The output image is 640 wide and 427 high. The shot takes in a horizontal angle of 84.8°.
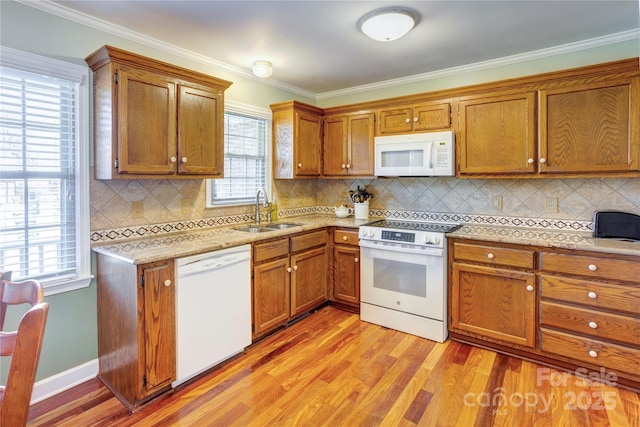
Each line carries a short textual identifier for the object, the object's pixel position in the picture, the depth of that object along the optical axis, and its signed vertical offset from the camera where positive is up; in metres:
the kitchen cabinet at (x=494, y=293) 2.54 -0.65
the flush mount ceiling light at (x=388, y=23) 2.21 +1.21
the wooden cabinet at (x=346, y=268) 3.43 -0.60
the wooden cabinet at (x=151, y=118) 2.19 +0.62
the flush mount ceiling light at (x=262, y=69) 3.07 +1.24
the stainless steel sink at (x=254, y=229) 3.30 -0.20
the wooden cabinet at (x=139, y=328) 2.05 -0.73
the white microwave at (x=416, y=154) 3.04 +0.49
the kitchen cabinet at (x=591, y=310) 2.20 -0.68
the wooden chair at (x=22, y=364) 0.90 -0.41
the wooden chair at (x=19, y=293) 1.25 -0.31
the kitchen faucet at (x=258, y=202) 3.48 +0.06
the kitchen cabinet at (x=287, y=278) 2.83 -0.63
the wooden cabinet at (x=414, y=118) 3.13 +0.85
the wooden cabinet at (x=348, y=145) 3.60 +0.68
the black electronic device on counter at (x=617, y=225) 2.55 -0.13
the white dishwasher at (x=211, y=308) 2.25 -0.69
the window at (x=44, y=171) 2.02 +0.23
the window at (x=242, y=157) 3.30 +0.52
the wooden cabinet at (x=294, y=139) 3.61 +0.73
